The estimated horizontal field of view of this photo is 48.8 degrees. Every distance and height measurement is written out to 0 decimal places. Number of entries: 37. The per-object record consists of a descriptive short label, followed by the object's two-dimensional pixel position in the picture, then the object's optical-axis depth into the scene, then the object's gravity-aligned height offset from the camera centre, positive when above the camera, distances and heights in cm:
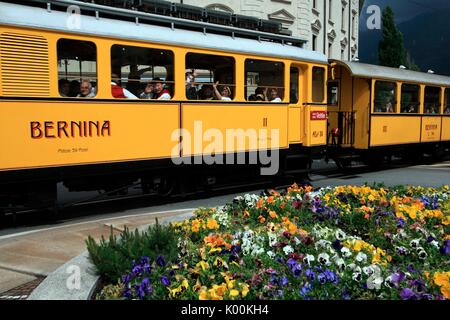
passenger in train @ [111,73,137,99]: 840 +29
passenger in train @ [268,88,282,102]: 1116 +30
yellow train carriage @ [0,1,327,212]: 734 +26
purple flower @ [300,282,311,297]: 373 -137
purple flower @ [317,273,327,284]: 390 -133
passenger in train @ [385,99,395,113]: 1555 +6
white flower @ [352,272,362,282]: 391 -132
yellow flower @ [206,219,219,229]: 568 -132
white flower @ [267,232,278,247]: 497 -133
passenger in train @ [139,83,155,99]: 887 +29
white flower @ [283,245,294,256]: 466 -133
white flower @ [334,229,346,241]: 522 -133
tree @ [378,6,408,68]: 6044 +761
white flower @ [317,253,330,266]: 435 -132
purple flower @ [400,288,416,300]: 355 -132
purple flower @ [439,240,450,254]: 465 -131
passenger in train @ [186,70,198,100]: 951 +42
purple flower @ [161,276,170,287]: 393 -137
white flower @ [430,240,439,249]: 488 -132
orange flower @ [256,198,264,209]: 667 -128
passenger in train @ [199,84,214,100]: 983 +33
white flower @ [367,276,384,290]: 375 -132
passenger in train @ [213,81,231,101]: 1007 +33
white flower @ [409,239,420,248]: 482 -130
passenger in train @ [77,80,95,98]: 802 +30
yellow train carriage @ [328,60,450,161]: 1483 +2
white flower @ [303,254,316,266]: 438 -132
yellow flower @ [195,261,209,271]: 426 -134
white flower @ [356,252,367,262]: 436 -130
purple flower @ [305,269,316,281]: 399 -134
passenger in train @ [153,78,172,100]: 898 +32
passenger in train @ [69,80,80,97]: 793 +33
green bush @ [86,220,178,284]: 429 -129
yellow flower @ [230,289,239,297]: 363 -134
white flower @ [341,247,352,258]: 454 -131
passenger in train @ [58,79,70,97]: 778 +33
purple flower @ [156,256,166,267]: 435 -134
